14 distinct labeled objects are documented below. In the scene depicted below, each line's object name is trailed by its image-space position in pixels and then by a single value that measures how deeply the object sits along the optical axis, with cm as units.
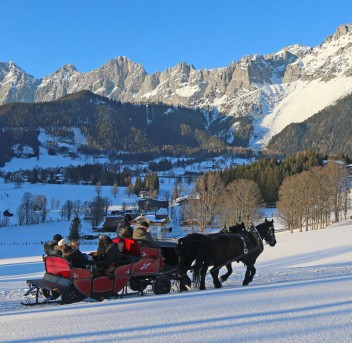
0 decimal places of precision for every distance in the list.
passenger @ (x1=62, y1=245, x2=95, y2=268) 1230
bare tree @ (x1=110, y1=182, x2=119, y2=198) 18182
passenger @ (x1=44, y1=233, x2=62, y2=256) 1341
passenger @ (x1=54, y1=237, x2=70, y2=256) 1322
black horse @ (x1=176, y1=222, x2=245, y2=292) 1432
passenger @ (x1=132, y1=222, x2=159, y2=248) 1394
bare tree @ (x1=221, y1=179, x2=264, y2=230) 7300
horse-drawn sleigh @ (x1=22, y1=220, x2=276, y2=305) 1216
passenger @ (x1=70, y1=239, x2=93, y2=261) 1282
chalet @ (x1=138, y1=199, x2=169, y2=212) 14688
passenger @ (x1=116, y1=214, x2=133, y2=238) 1481
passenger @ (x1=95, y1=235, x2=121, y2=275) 1259
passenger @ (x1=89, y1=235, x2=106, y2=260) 1282
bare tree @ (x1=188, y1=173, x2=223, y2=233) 6328
